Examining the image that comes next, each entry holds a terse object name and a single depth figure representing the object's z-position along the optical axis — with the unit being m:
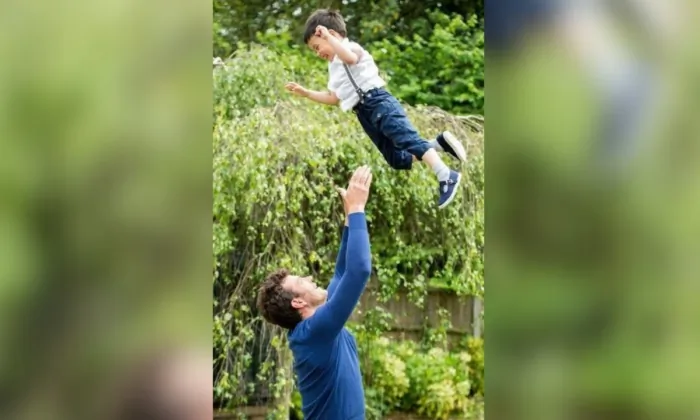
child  4.86
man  4.78
